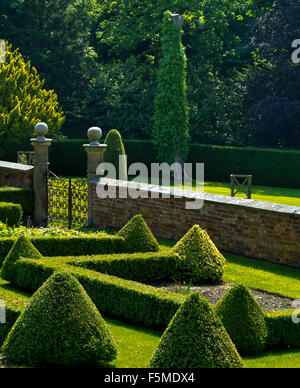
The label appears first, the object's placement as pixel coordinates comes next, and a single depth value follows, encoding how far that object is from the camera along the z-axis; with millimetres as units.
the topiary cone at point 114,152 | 27312
